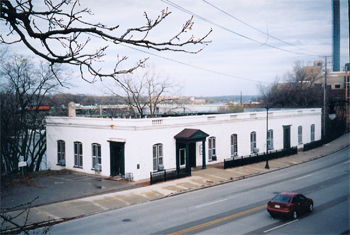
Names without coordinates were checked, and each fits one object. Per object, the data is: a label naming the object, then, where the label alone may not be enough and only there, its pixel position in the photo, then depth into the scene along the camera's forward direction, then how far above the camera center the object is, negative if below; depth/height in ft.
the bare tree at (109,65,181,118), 135.44 +4.32
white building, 86.99 -12.36
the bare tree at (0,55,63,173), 89.92 -1.69
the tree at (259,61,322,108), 228.84 +6.73
